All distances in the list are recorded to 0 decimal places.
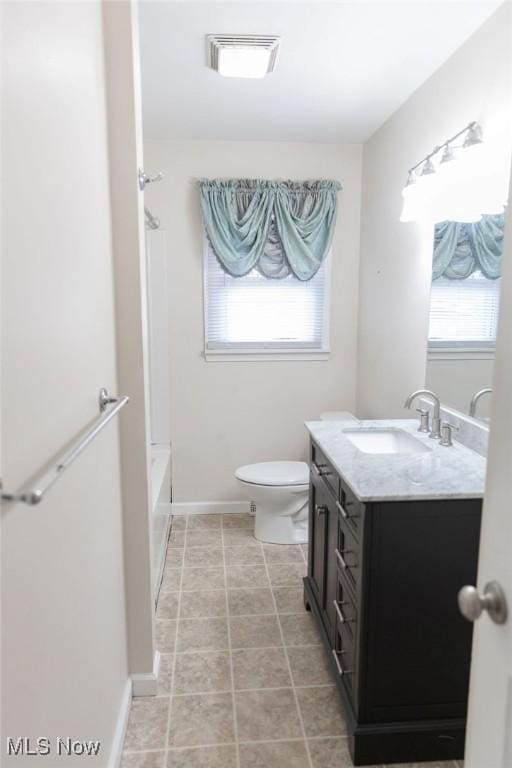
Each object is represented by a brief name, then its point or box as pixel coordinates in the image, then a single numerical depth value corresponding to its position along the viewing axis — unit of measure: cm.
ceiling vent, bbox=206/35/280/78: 204
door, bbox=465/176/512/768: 71
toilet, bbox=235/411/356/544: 296
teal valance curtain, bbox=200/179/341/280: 324
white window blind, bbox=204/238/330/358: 342
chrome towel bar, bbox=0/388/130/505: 73
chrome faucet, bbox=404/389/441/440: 212
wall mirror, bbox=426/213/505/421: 193
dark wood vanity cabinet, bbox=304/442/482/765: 154
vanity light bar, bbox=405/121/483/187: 185
